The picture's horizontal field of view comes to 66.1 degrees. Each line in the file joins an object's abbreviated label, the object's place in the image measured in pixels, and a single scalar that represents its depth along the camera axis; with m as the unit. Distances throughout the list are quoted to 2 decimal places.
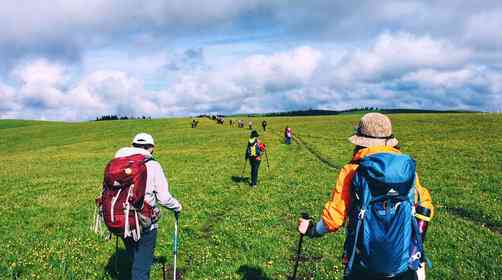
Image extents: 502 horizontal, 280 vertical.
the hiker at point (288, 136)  47.75
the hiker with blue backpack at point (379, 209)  4.33
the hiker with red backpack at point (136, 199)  6.33
